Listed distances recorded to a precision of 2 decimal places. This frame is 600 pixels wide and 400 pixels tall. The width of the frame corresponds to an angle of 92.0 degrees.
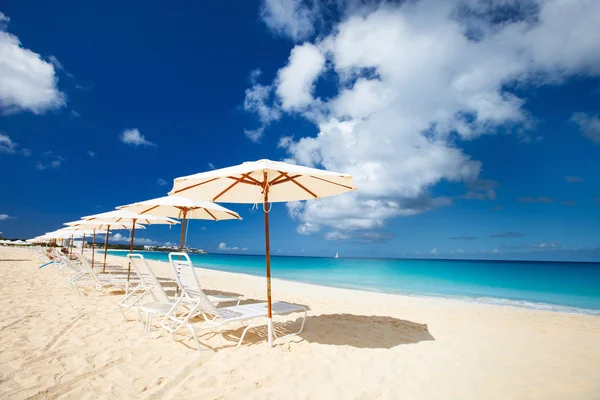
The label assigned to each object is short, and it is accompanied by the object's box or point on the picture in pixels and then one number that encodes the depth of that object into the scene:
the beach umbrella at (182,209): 6.37
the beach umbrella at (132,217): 7.81
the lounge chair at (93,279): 6.93
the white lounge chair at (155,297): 3.86
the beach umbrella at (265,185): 3.57
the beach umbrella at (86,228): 12.70
